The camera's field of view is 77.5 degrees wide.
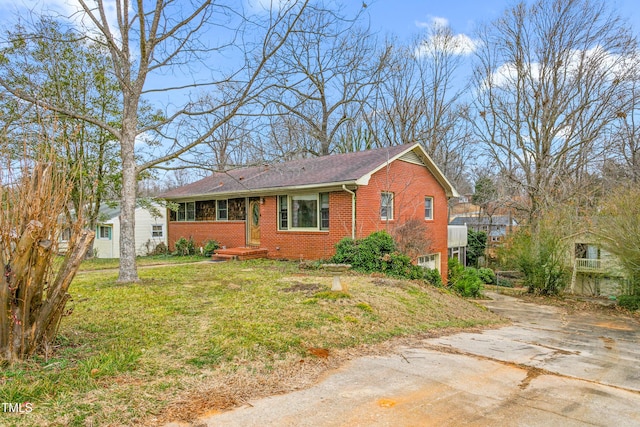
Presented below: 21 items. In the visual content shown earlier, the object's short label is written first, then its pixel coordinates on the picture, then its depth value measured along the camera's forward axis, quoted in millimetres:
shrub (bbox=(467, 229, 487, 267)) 26984
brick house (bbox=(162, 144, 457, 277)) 13273
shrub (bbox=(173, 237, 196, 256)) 17969
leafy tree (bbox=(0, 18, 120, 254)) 11492
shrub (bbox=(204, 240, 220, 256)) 16797
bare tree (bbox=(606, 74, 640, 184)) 21250
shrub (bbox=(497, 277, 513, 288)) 21478
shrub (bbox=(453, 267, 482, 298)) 16250
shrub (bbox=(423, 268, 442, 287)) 12234
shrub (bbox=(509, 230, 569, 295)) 15422
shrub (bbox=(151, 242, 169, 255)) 19094
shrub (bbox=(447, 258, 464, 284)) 18016
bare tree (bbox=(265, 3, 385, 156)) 8703
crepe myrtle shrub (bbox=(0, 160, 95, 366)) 3594
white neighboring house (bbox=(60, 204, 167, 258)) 19453
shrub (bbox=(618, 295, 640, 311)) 12484
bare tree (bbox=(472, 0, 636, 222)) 20375
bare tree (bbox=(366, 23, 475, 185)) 26922
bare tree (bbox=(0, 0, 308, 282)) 8398
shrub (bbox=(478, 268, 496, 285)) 22125
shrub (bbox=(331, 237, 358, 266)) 11859
